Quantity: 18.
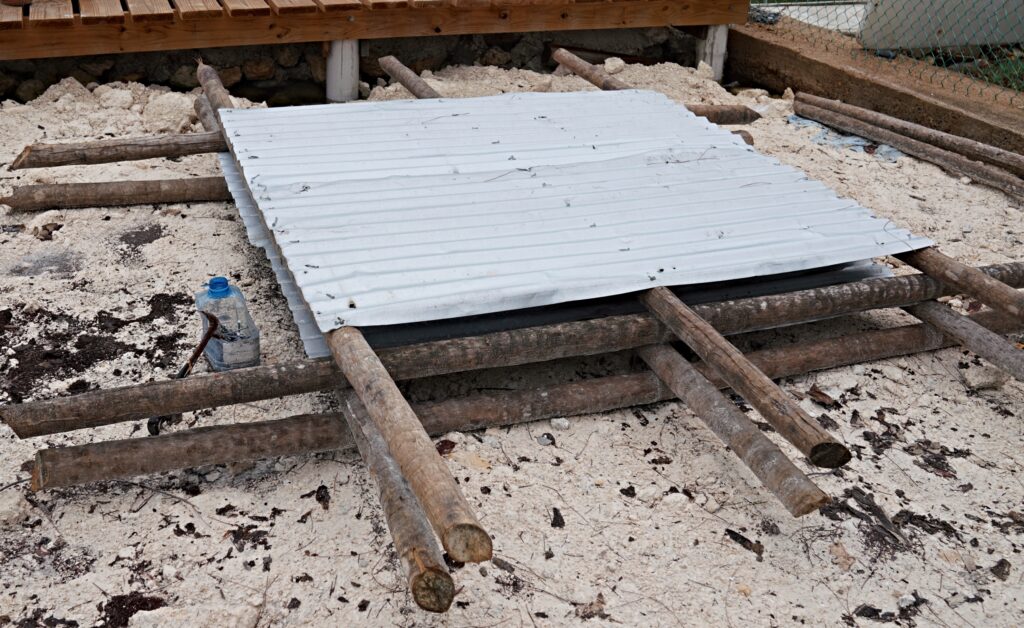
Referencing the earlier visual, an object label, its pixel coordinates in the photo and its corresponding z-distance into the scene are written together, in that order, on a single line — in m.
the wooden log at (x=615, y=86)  5.21
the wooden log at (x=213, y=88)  4.69
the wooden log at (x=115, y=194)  4.34
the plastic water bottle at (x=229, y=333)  3.18
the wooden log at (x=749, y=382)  2.56
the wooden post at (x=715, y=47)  7.15
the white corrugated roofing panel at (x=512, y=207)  3.22
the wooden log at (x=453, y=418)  2.66
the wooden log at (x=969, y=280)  3.38
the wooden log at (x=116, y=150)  4.21
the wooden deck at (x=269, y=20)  5.35
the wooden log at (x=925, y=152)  5.20
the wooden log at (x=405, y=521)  2.15
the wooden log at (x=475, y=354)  2.65
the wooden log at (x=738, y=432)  2.54
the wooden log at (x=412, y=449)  2.10
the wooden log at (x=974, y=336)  3.25
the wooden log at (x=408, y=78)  5.16
